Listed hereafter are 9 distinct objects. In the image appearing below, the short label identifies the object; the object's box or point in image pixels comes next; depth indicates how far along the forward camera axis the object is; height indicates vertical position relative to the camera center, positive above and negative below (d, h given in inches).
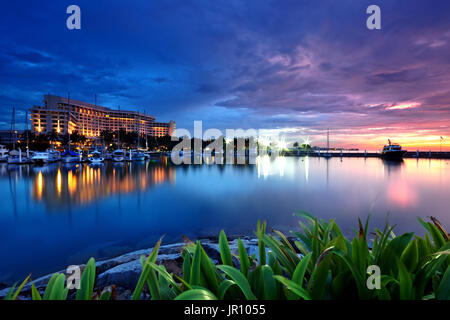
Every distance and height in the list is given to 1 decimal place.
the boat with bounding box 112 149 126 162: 1964.8 +21.5
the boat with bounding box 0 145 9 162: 1850.4 +19.3
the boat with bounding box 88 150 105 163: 1699.1 -11.4
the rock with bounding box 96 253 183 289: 136.9 -76.1
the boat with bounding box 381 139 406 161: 2241.1 +43.0
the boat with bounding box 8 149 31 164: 1583.4 -6.6
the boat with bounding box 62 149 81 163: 1722.4 +14.0
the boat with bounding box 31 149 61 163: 1580.0 +6.9
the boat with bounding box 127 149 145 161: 2127.7 +11.5
